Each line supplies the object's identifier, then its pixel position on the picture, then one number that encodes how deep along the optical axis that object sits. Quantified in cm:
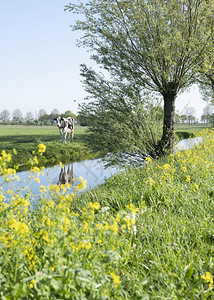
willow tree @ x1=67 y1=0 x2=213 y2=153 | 971
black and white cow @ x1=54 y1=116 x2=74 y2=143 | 2383
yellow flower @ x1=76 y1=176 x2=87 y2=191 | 289
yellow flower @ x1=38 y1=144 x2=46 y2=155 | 304
